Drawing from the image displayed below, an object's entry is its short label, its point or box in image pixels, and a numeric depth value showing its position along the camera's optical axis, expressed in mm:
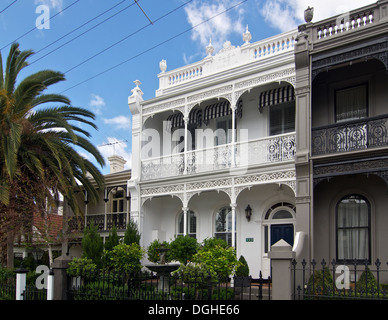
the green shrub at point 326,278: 11759
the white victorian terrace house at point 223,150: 16069
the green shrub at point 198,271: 10678
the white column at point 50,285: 10562
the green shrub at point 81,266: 11562
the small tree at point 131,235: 17281
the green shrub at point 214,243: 14547
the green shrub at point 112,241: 16750
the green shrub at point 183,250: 15359
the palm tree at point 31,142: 16875
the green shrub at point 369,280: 11836
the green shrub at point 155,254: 15484
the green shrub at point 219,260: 12338
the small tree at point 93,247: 15712
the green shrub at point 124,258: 14904
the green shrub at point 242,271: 15349
